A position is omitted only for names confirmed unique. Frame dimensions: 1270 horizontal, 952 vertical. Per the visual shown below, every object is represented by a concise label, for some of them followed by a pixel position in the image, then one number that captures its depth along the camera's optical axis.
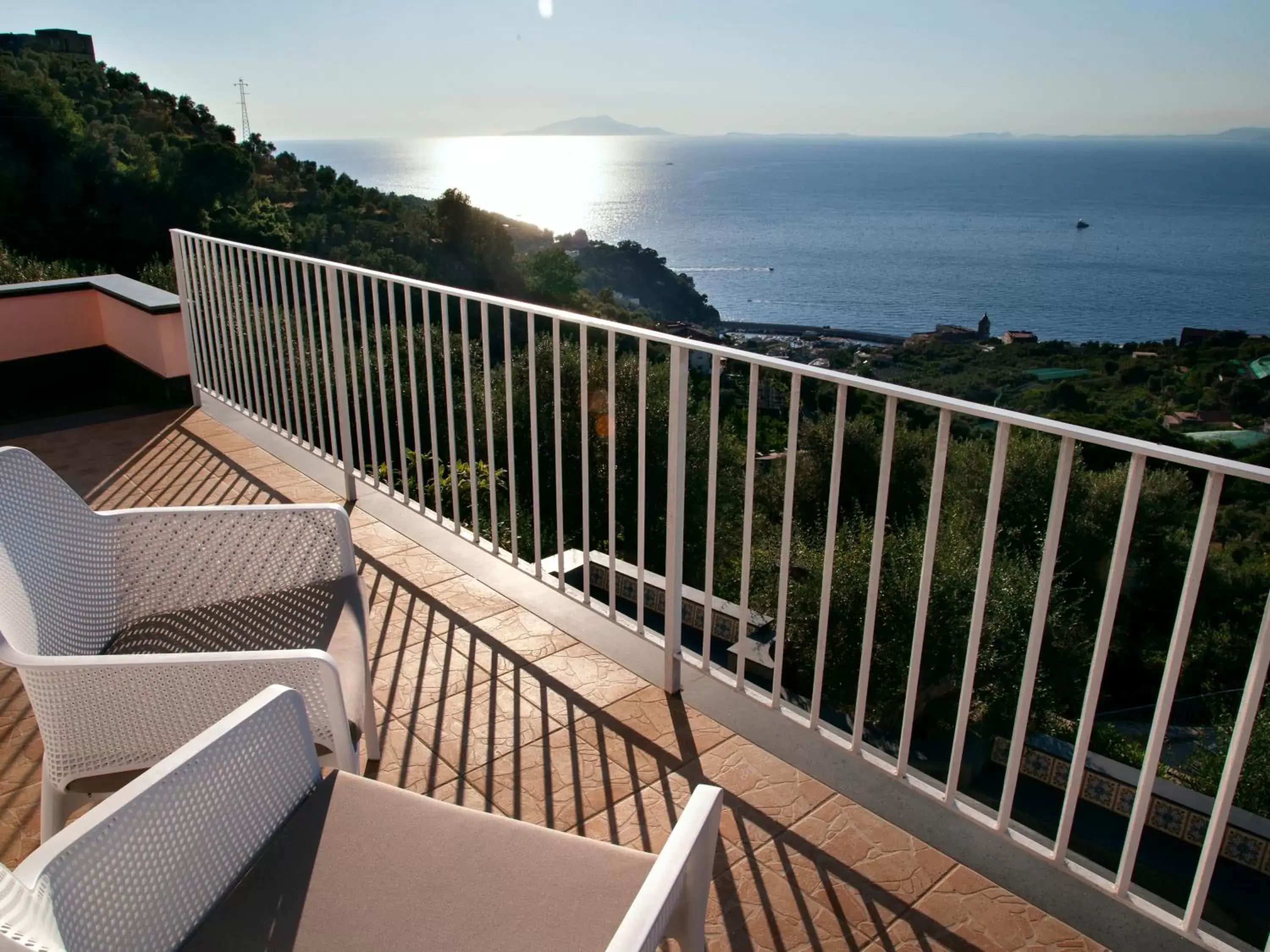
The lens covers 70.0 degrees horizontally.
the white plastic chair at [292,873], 1.06
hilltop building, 41.53
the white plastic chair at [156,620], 1.63
